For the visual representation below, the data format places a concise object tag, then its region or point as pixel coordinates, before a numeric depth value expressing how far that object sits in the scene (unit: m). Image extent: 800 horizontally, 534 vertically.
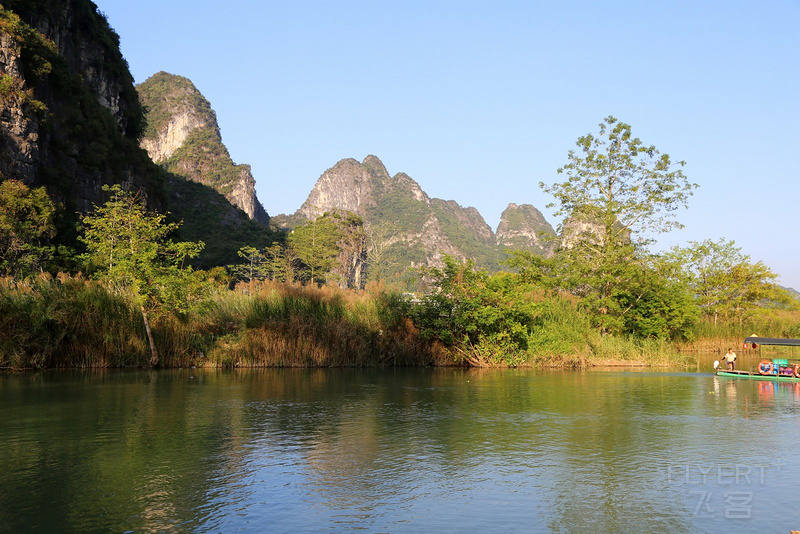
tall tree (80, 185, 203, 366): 20.20
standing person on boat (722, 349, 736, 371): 20.54
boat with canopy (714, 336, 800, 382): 19.38
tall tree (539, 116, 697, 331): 30.28
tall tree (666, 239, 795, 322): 38.50
